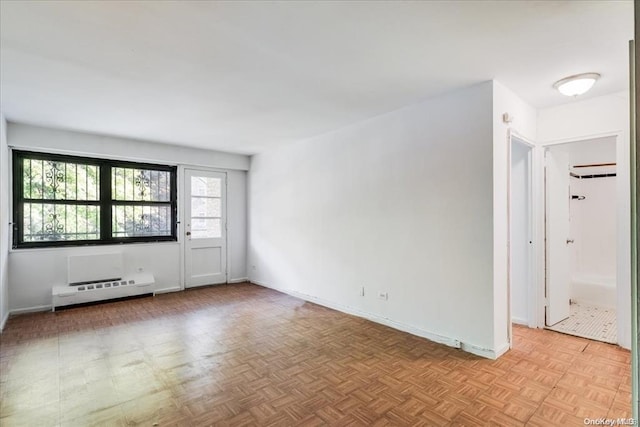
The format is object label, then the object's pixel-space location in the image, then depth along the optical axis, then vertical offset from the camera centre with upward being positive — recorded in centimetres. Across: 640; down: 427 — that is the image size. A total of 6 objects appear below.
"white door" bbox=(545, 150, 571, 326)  362 -28
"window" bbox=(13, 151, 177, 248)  441 +21
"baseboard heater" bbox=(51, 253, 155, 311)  448 -103
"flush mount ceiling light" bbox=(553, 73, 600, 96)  270 +112
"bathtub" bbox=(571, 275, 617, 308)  431 -109
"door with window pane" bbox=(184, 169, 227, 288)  575 -25
